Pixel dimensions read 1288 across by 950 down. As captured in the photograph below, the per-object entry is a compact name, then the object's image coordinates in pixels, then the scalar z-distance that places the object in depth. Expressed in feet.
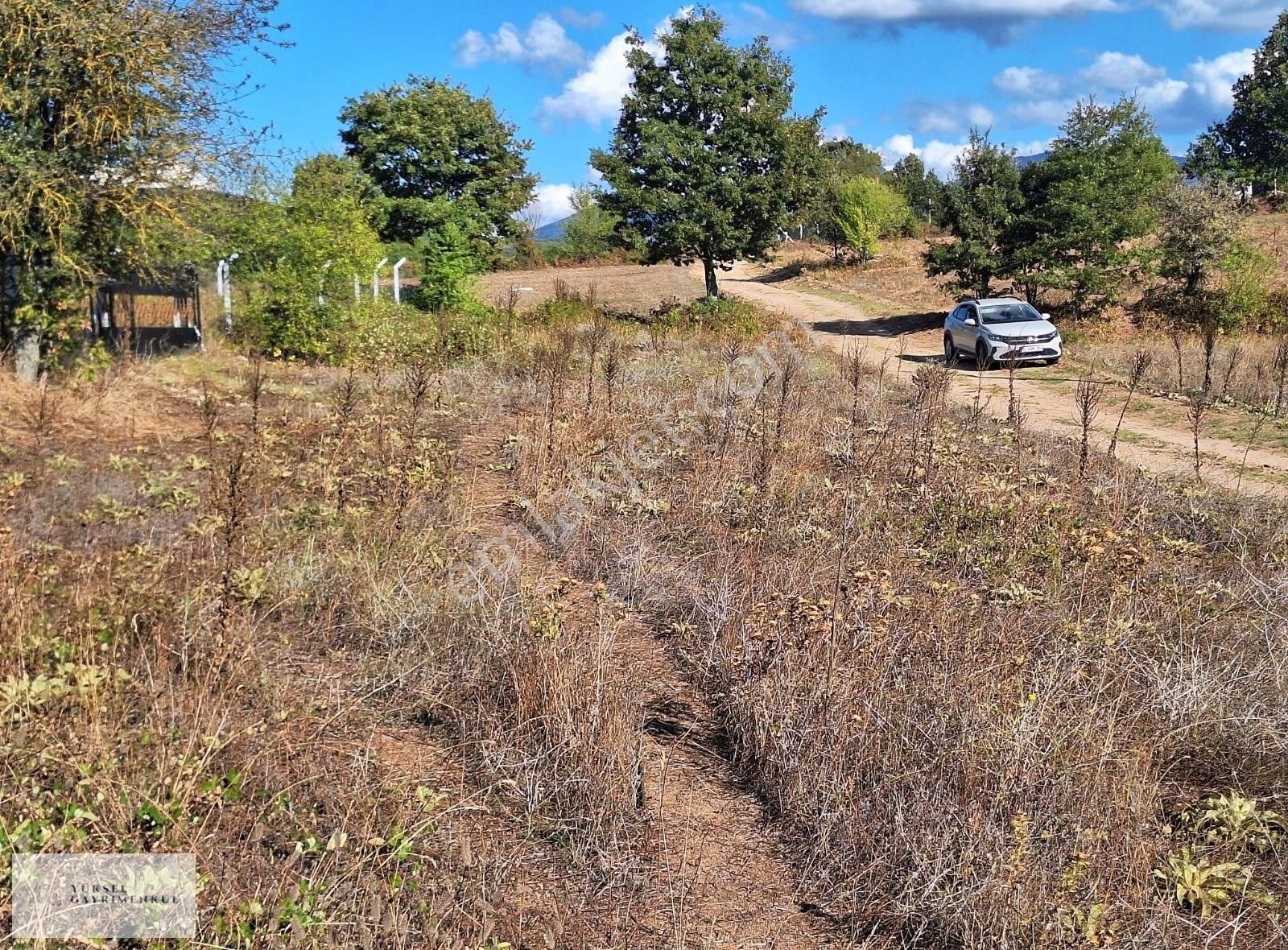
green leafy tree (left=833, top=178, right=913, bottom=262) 159.53
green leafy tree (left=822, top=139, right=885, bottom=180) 229.25
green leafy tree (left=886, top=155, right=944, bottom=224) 201.87
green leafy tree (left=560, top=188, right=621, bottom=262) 181.68
